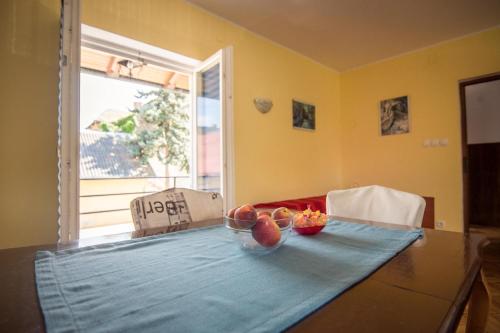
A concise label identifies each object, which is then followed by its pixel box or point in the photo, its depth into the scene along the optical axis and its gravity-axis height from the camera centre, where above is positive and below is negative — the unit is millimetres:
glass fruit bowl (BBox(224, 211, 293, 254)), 764 -192
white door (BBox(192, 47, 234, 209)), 2348 +474
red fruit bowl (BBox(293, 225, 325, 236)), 982 -233
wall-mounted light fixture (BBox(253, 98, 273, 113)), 3012 +832
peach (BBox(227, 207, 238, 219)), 861 -146
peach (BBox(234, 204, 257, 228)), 796 -145
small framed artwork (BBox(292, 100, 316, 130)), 3518 +821
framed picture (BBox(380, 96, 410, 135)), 3592 +800
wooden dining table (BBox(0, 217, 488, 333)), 421 -257
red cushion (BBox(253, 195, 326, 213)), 2830 -384
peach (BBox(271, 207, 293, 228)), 840 -158
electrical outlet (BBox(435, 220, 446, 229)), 3246 -718
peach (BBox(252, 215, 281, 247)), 759 -187
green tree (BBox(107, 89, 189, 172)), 4438 +848
